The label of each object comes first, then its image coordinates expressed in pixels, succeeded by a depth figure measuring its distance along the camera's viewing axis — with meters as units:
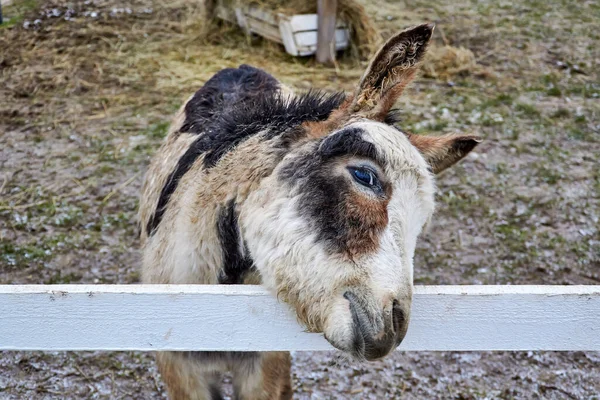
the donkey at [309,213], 1.65
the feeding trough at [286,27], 7.31
